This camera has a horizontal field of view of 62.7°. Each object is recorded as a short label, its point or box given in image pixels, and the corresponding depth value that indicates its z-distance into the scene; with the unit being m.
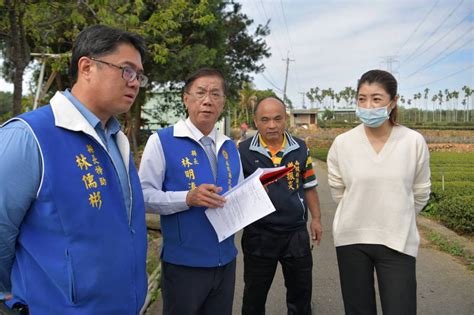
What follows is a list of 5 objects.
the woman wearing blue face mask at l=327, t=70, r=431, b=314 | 2.23
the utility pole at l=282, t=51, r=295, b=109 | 45.52
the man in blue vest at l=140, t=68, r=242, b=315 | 2.17
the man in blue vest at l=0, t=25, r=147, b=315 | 1.33
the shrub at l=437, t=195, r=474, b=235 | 5.74
